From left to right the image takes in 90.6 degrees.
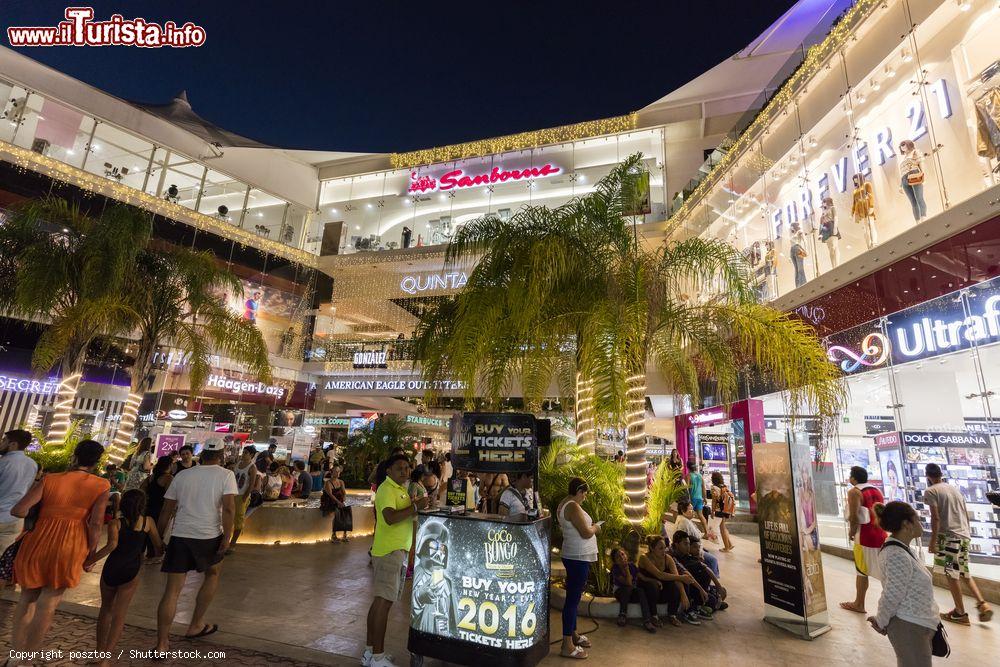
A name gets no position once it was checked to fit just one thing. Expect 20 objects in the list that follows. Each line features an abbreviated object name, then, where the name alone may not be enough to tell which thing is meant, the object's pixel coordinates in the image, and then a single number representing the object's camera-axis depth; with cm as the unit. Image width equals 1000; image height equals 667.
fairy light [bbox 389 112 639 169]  1923
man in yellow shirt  355
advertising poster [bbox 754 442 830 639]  474
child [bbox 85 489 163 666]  331
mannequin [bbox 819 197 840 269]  884
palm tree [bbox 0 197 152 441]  830
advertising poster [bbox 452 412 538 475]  423
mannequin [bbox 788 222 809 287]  965
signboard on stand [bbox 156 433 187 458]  1170
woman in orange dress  321
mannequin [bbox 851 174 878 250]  790
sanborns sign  2019
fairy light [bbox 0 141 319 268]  1374
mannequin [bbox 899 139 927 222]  686
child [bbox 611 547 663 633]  479
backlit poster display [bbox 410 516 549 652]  338
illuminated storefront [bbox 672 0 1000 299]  639
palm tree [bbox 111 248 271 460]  902
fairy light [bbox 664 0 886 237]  783
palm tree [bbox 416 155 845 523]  592
